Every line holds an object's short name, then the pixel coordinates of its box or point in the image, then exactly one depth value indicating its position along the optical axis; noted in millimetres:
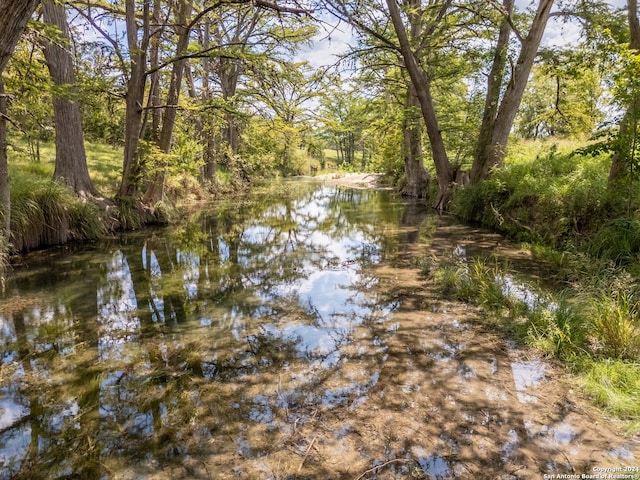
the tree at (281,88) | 9500
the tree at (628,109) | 4730
